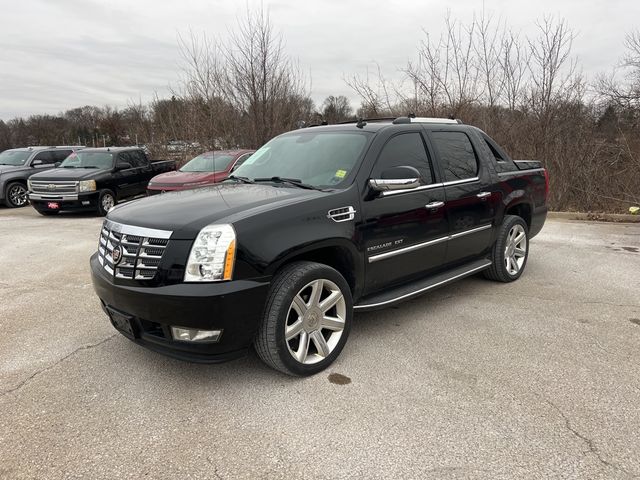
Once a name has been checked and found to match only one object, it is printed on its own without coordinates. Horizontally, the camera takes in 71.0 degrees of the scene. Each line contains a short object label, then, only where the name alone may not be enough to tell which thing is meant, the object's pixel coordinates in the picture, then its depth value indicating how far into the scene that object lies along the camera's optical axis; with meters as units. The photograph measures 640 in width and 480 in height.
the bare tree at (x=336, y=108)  26.91
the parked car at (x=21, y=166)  13.58
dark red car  10.19
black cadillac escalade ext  2.79
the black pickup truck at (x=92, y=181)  11.29
